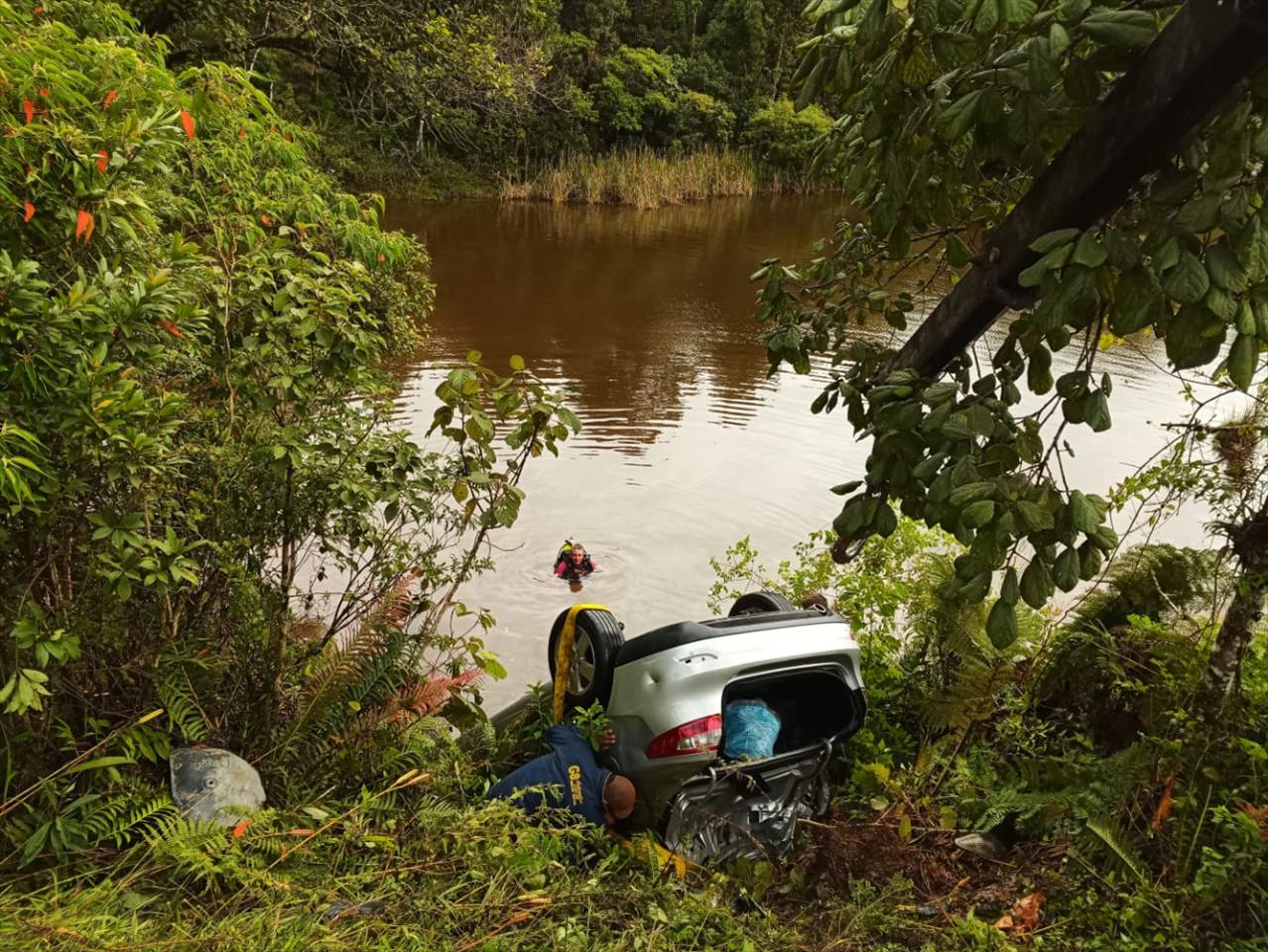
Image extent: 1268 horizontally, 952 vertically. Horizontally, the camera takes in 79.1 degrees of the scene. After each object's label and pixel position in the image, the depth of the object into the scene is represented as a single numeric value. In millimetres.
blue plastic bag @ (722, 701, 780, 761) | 3152
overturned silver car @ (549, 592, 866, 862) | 3023
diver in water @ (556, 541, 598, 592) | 5645
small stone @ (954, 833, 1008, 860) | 3139
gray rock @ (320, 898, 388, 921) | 2206
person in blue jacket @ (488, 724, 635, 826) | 3004
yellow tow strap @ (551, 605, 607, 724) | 3748
